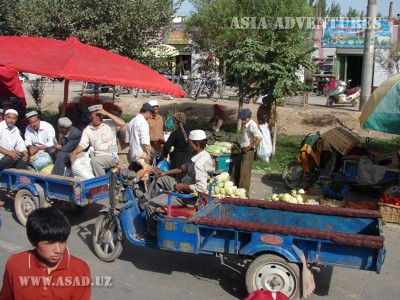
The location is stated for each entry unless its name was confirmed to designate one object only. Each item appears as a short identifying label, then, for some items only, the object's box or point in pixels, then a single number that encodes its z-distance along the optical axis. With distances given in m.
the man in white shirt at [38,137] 8.15
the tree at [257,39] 10.95
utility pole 13.84
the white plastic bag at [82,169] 7.00
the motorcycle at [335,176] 8.59
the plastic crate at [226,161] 9.44
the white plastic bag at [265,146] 10.90
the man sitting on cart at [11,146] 7.55
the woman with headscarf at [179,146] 7.82
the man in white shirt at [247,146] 8.80
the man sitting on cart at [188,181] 5.67
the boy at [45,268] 2.59
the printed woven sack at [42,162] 7.87
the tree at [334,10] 65.53
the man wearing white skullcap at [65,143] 7.42
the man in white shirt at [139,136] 7.78
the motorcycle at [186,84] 24.99
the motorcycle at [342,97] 22.22
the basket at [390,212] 7.80
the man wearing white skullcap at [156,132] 9.21
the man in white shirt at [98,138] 7.19
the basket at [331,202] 8.18
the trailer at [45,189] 6.63
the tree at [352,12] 52.41
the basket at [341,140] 9.09
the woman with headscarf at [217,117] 15.91
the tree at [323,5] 42.30
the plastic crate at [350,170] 8.78
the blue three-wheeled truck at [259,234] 4.71
